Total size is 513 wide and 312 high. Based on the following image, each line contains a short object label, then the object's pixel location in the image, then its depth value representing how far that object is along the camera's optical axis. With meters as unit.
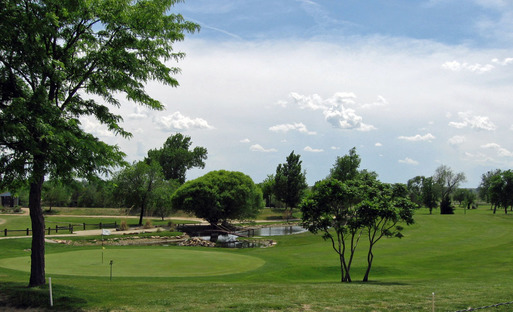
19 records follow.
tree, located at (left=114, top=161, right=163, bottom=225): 60.59
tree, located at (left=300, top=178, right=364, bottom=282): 20.95
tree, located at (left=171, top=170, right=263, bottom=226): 60.12
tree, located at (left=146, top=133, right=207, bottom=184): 107.88
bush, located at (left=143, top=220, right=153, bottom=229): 55.68
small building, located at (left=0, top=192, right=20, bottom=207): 101.32
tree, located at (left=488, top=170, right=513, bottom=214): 82.12
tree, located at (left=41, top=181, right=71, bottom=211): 86.84
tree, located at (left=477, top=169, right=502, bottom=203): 131.26
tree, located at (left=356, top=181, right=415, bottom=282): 20.61
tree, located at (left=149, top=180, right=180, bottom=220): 61.53
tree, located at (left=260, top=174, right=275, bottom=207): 120.88
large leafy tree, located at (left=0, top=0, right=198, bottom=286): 10.92
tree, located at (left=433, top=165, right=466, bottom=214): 111.75
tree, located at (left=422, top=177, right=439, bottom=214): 102.88
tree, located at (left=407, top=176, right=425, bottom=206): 141.00
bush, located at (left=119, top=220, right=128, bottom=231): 52.12
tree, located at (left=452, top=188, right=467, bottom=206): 132.52
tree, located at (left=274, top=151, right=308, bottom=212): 98.06
